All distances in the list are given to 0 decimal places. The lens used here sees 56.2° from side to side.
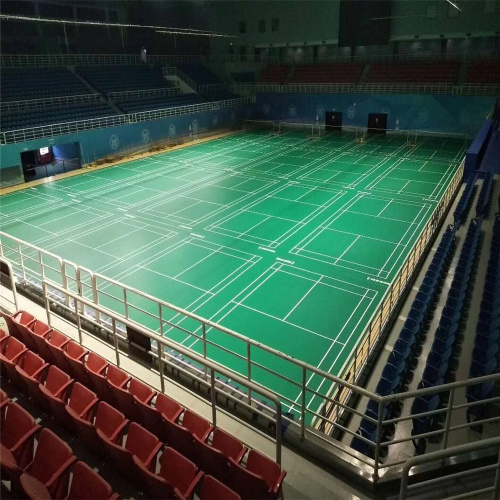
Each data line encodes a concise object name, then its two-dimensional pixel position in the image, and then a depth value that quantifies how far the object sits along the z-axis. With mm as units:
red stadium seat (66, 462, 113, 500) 3735
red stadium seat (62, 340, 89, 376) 5855
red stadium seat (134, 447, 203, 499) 3895
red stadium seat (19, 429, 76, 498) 4000
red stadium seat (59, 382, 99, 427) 4962
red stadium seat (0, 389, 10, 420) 4821
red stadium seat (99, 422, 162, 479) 4190
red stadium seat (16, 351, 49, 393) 5469
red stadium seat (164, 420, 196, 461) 4559
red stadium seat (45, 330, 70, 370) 5908
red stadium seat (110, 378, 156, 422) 5086
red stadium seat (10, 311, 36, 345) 6664
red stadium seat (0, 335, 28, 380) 5758
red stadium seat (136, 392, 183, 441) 4836
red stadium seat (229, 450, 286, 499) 4016
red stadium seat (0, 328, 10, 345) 6379
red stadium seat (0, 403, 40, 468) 4340
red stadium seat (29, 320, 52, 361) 6203
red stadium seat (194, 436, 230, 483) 4277
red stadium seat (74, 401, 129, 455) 4551
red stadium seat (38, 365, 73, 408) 5181
